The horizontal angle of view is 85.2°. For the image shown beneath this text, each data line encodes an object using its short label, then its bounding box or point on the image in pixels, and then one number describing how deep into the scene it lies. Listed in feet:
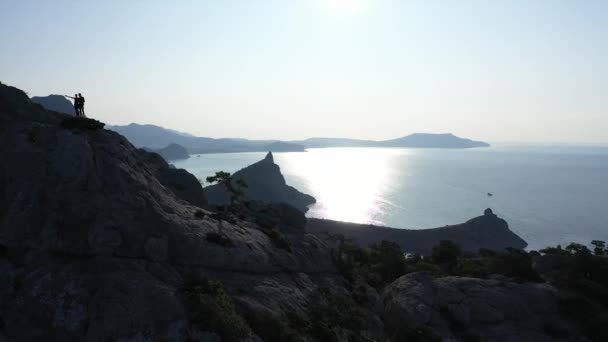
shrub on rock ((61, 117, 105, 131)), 119.85
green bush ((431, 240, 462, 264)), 256.32
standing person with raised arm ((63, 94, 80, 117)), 132.36
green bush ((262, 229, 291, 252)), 152.15
